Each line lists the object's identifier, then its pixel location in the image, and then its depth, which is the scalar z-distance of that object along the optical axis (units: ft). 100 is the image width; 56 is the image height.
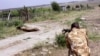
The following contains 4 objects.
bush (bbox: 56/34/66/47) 41.34
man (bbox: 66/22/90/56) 23.29
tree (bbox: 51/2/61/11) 131.01
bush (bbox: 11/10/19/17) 115.88
